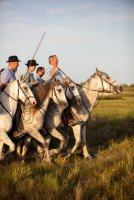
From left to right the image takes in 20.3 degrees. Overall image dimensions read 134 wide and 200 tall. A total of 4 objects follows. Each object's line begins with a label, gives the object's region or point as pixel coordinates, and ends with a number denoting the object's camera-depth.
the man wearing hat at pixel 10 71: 10.38
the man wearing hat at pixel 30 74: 10.84
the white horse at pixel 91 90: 12.06
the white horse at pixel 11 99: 9.25
